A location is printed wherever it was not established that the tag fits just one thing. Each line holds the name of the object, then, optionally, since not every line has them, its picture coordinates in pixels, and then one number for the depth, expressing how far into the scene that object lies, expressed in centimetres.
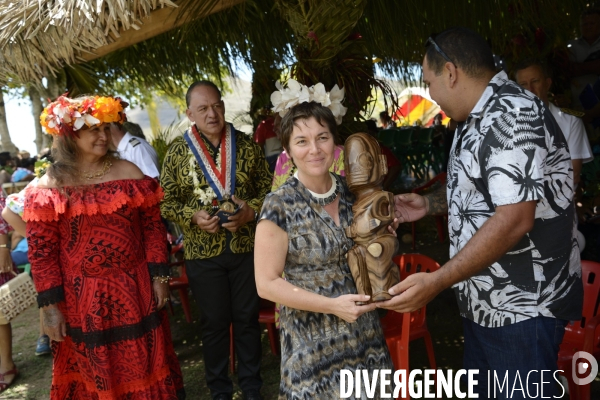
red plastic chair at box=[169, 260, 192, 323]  520
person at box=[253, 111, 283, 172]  616
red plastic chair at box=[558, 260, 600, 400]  275
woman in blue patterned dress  207
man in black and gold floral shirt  360
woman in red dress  310
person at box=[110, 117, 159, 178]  481
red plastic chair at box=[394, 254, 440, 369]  338
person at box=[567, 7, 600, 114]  532
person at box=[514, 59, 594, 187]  367
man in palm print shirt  189
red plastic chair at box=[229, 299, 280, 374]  430
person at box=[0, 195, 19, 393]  441
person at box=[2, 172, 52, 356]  373
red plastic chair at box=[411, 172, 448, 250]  682
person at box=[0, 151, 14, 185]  1013
